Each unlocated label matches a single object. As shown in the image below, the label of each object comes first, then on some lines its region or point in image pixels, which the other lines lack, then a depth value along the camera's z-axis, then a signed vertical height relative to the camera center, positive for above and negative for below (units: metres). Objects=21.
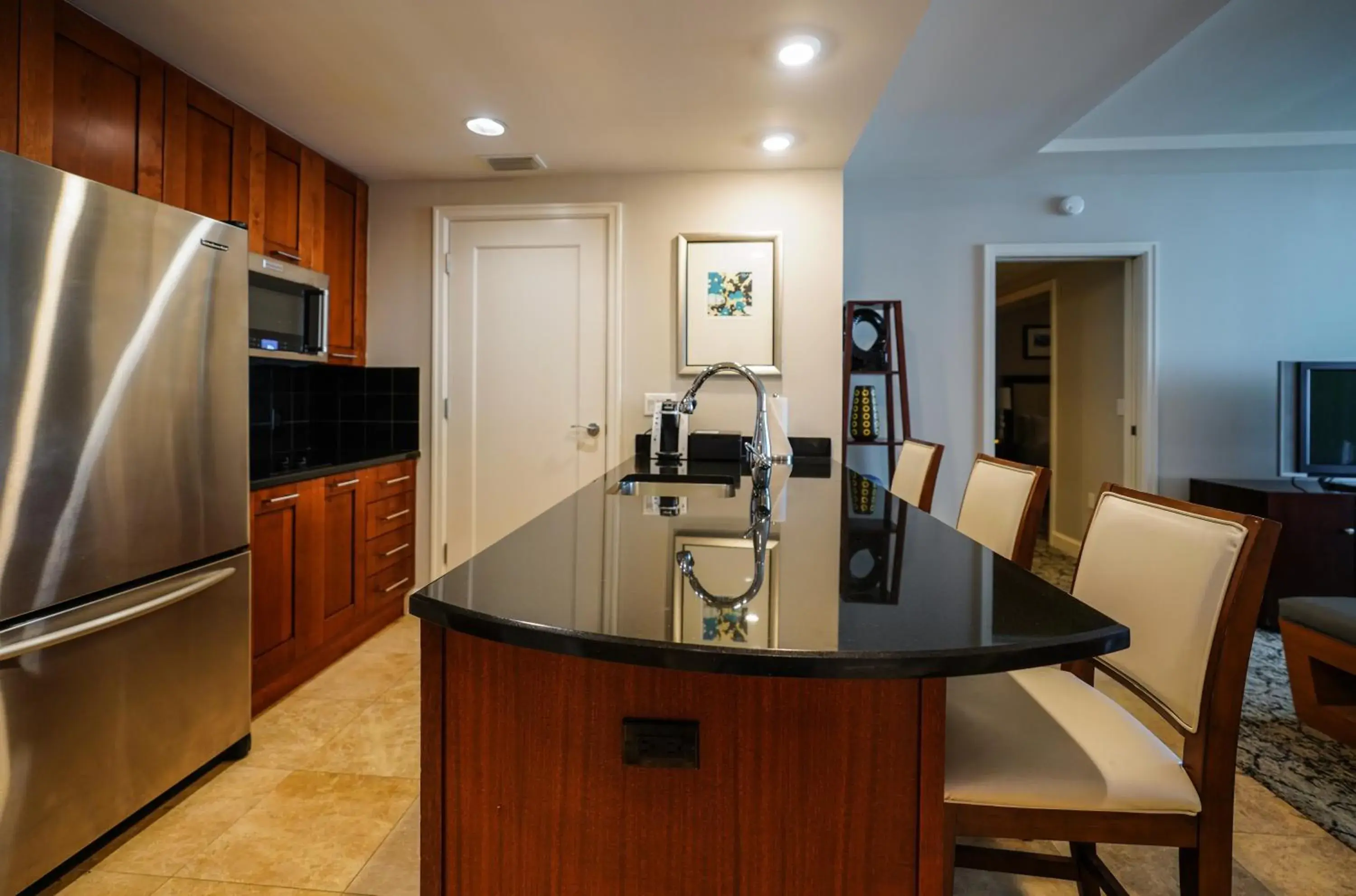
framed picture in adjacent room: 6.08 +0.92
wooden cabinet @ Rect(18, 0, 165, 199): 1.65 +0.93
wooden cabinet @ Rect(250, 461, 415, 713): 2.22 -0.55
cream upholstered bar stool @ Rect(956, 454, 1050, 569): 1.36 -0.16
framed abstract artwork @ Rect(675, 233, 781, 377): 3.00 +0.63
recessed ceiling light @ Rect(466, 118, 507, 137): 2.49 +1.21
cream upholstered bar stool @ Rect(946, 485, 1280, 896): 0.85 -0.44
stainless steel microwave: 2.39 +0.48
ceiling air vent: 2.88 +1.23
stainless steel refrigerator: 1.31 -0.17
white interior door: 3.12 +0.33
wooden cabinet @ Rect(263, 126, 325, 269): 2.53 +0.95
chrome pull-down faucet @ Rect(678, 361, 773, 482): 1.85 +0.01
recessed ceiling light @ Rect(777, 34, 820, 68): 1.90 +1.17
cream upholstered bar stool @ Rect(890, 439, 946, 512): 1.99 -0.12
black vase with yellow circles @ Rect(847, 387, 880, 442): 3.41 +0.11
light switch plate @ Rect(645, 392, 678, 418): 3.05 +0.18
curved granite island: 0.63 -0.32
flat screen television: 3.06 +0.11
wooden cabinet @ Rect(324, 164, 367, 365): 2.92 +0.80
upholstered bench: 1.96 -0.69
